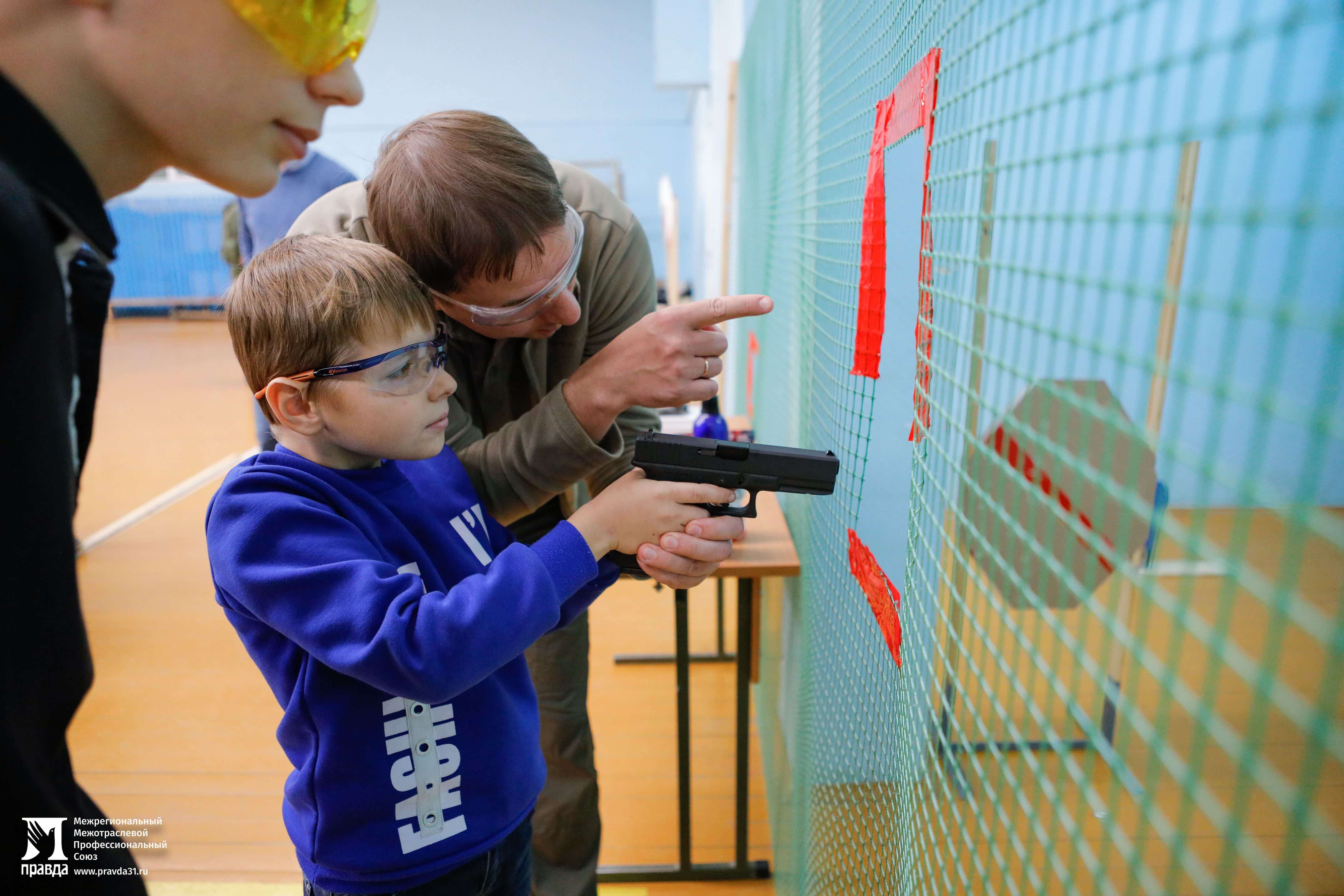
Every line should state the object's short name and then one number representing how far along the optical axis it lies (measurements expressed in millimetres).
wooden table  1365
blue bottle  1547
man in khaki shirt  828
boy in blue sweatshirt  646
